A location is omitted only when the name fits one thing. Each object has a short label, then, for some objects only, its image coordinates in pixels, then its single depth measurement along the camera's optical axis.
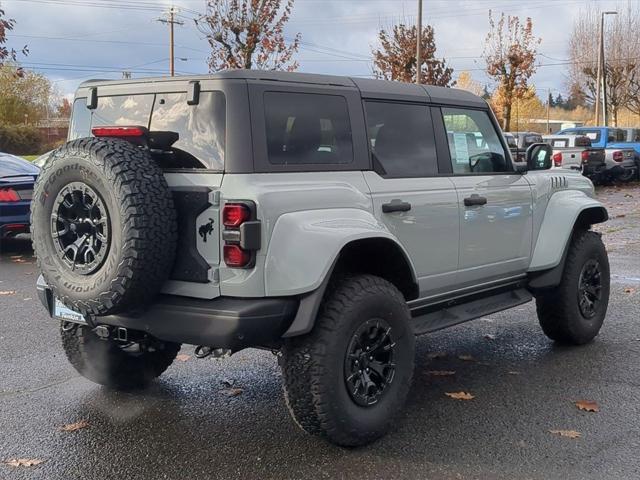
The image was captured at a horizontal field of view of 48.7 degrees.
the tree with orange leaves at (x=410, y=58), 30.88
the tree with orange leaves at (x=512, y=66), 34.03
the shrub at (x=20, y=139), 42.53
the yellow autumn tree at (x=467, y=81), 58.53
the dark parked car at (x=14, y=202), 9.87
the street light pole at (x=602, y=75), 36.76
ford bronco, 3.40
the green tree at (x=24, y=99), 47.44
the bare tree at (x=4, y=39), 12.77
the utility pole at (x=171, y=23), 43.12
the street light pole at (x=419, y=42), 25.92
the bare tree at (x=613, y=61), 43.31
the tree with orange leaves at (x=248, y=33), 22.09
